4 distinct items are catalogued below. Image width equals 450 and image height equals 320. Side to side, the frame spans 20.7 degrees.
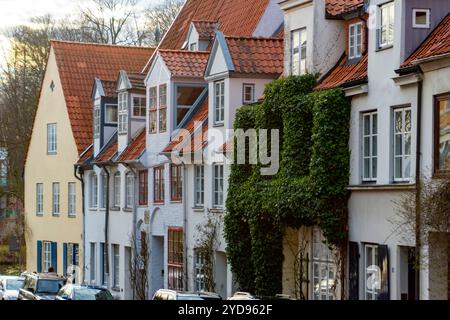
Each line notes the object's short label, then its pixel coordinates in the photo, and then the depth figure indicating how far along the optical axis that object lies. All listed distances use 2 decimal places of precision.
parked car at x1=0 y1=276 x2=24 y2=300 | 43.00
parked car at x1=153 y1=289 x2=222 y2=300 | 25.80
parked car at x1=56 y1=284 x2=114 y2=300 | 33.38
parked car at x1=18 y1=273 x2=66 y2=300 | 38.56
